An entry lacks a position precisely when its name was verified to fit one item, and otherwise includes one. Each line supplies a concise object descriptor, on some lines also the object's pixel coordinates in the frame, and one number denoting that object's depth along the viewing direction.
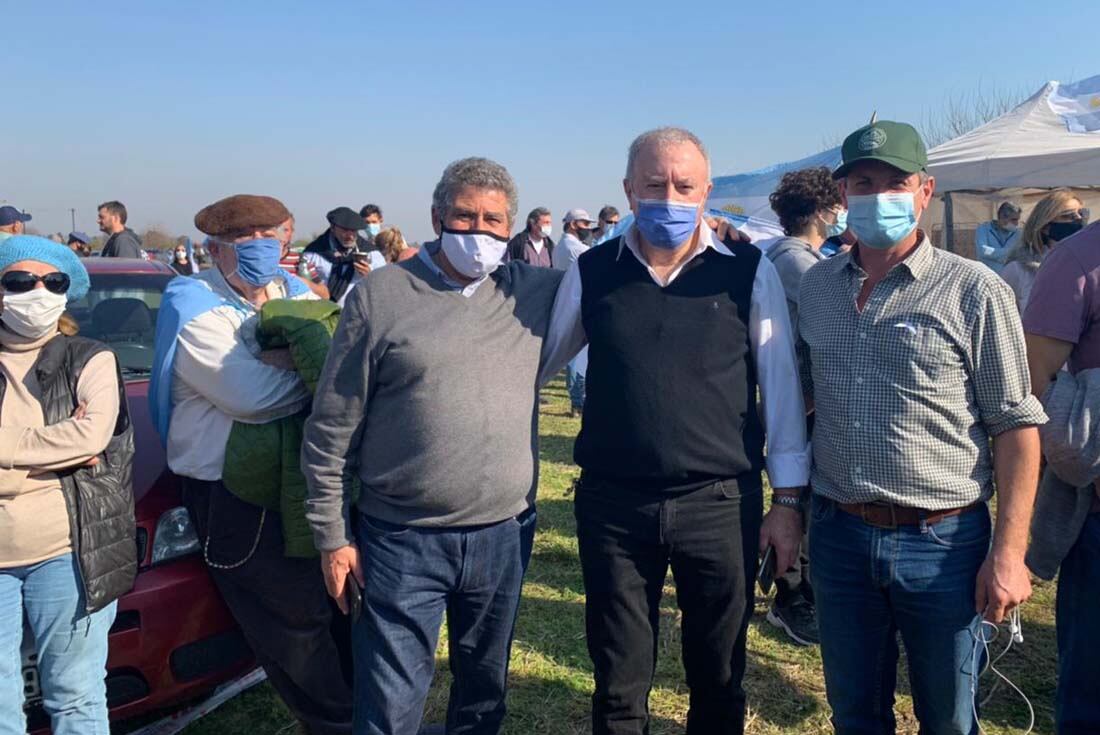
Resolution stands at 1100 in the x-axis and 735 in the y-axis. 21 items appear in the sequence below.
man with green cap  2.10
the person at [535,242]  10.05
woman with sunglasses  2.36
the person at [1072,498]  2.26
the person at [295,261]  3.04
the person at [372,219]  8.54
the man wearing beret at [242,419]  2.60
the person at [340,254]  6.30
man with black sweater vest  2.33
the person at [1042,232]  4.38
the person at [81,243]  12.80
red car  2.71
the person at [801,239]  3.80
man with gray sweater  2.32
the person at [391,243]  7.07
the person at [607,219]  12.59
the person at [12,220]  7.89
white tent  10.02
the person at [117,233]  9.23
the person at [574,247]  8.52
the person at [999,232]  9.20
